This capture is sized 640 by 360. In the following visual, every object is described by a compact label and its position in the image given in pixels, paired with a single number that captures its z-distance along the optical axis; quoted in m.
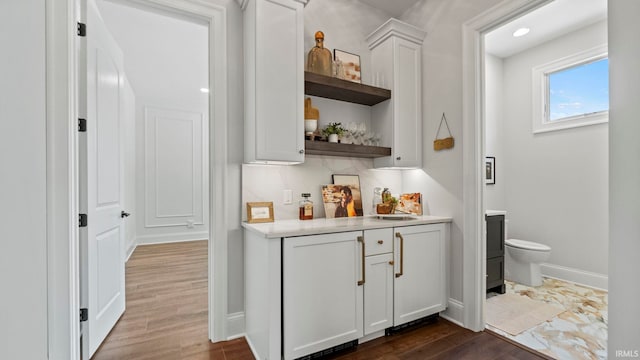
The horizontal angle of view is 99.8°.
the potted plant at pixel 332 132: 2.30
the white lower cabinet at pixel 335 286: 1.61
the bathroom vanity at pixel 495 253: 2.73
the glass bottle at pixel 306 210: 2.22
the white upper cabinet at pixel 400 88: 2.44
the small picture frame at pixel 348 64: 2.49
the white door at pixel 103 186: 1.71
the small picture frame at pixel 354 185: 2.48
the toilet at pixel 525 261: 2.97
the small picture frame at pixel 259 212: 2.04
